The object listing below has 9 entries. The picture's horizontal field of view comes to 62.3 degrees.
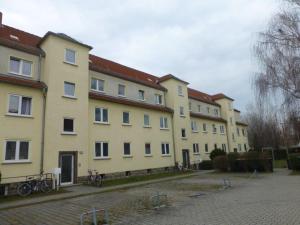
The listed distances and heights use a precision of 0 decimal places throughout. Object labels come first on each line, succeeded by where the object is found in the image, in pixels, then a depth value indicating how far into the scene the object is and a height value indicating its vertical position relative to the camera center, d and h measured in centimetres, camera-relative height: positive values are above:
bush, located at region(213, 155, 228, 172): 2772 -56
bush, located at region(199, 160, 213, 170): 3195 -83
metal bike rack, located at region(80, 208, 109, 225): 750 -182
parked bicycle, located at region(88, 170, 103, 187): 1792 -121
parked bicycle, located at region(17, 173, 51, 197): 1502 -126
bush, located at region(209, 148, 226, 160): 3219 +64
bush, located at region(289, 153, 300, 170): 2523 -72
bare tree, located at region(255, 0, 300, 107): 1404 +579
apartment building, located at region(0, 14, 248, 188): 1695 +425
